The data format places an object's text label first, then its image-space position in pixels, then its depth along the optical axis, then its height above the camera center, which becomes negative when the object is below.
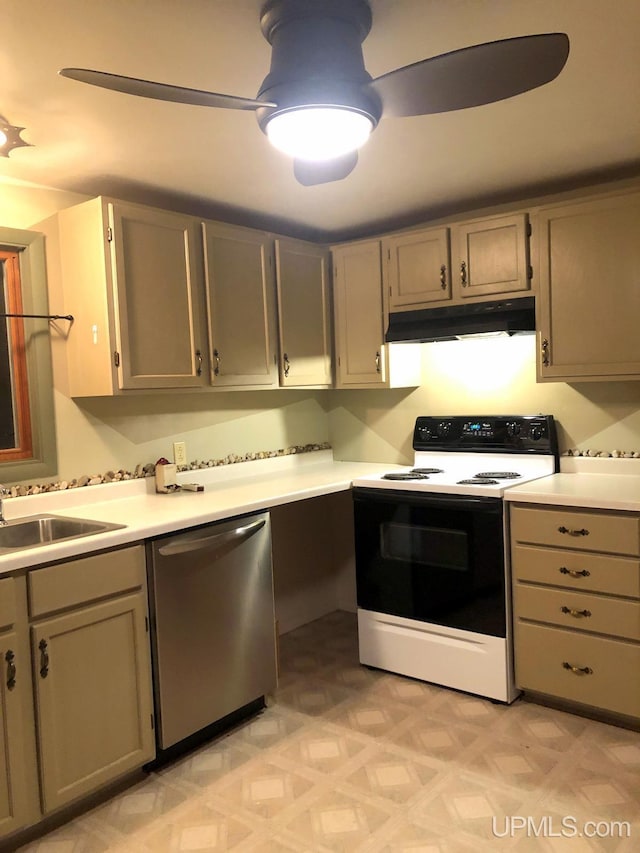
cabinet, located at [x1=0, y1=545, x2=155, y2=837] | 1.98 -0.89
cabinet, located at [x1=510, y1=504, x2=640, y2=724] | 2.48 -0.85
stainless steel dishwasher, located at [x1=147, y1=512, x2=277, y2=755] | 2.36 -0.85
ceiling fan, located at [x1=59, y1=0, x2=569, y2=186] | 1.41 +0.68
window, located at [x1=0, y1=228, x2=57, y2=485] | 2.61 +0.17
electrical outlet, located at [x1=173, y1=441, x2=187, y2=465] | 3.19 -0.24
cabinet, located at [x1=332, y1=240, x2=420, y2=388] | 3.45 +0.35
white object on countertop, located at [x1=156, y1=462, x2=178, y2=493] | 3.01 -0.34
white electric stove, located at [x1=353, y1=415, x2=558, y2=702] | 2.76 -0.73
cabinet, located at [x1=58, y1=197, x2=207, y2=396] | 2.57 +0.43
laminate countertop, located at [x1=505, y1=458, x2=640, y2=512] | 2.49 -0.42
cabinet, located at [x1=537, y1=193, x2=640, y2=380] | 2.68 +0.39
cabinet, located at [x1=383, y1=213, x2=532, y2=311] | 2.96 +0.60
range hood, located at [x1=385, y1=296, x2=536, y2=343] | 2.93 +0.32
